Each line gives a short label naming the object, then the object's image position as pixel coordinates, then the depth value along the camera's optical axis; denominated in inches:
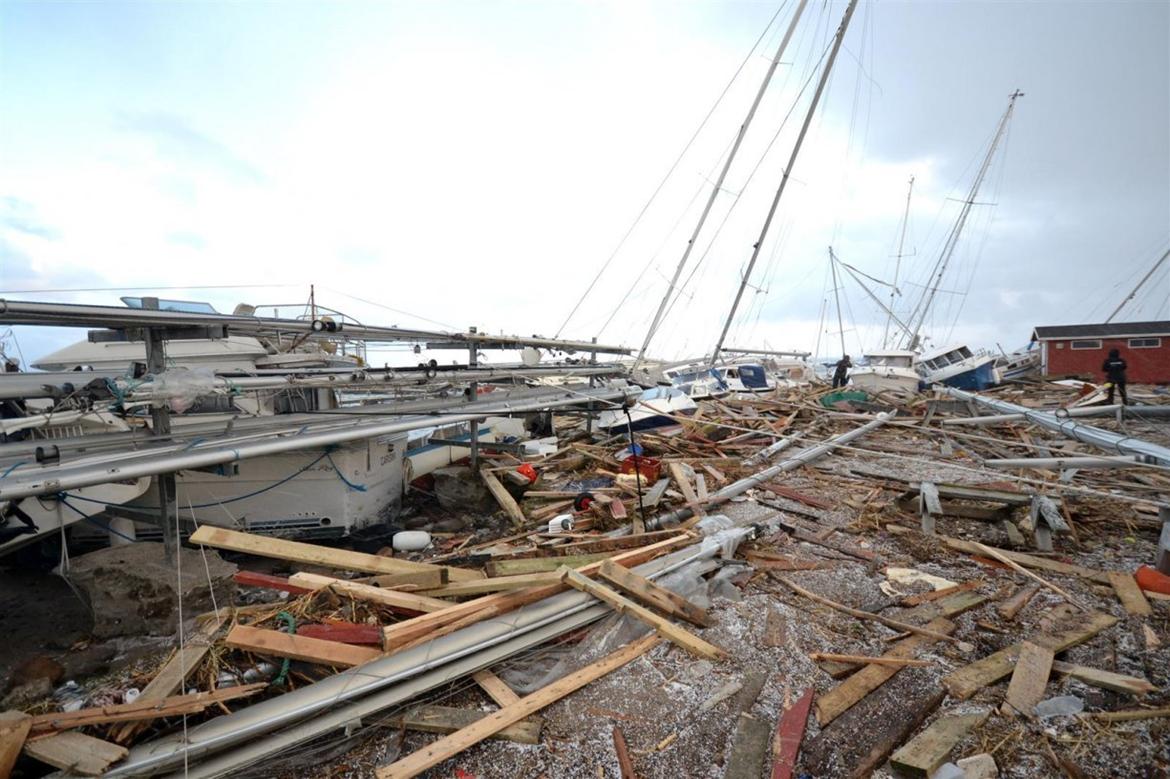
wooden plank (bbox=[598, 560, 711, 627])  182.9
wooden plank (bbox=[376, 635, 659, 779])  120.1
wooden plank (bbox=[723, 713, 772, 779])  120.3
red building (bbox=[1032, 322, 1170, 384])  1091.3
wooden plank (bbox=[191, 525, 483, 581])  179.2
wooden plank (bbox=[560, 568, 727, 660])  164.2
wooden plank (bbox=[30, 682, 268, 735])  116.9
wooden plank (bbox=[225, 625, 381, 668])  140.2
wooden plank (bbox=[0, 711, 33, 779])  108.0
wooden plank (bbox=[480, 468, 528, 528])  325.1
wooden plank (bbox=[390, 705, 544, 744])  131.4
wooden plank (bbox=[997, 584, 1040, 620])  187.2
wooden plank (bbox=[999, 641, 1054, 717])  137.3
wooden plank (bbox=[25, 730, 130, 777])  109.2
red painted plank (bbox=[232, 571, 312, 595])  181.8
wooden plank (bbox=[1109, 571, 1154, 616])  185.4
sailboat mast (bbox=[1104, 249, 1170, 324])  1082.1
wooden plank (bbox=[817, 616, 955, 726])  139.1
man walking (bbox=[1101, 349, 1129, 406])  530.0
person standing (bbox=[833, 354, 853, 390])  959.0
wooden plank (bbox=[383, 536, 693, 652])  151.7
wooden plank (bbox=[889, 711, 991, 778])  116.4
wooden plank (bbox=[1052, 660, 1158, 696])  140.2
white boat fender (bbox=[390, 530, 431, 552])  284.0
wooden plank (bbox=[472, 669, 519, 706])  143.3
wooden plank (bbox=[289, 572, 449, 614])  171.0
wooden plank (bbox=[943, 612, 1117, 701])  147.3
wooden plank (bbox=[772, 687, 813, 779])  120.0
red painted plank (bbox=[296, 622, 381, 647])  151.2
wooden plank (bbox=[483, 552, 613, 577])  203.8
